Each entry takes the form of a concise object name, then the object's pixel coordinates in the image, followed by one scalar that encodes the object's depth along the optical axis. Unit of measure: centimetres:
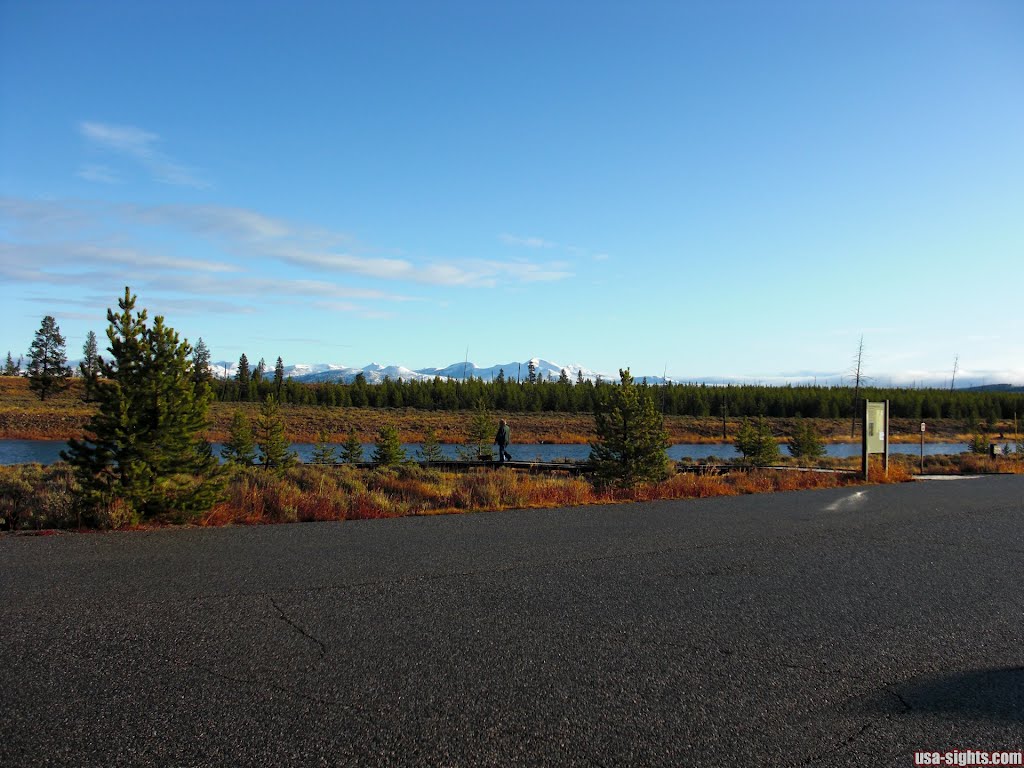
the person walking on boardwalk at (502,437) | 2795
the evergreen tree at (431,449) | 3339
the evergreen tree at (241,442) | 2631
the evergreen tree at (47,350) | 11530
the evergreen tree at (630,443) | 1831
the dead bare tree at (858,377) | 8200
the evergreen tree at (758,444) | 3484
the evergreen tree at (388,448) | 2864
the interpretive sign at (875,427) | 1764
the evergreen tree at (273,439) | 2652
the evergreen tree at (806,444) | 4085
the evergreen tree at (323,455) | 2953
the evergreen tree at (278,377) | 11241
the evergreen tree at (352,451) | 3222
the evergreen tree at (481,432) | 3687
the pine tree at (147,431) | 872
